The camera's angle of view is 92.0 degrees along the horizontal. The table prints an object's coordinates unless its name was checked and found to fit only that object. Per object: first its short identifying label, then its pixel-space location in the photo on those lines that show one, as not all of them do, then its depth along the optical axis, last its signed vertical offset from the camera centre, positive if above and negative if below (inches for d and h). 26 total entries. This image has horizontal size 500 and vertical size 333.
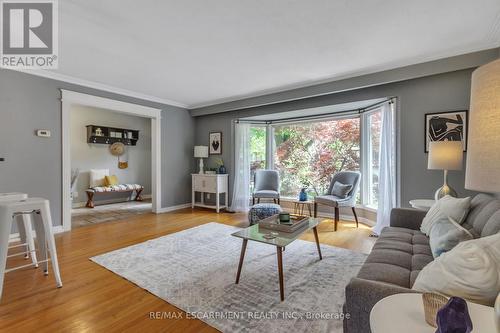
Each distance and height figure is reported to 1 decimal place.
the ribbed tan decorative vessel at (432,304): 29.6 -18.0
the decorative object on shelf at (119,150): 258.2 +17.8
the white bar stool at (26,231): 94.5 -25.1
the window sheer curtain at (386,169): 133.7 -2.2
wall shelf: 237.5 +33.0
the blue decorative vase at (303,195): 160.9 -19.7
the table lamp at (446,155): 93.4 +3.7
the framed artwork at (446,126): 112.2 +18.5
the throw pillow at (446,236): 57.2 -17.8
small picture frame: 216.4 +21.1
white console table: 201.2 -16.8
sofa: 40.9 -25.0
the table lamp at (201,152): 215.0 +12.6
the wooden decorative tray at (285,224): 90.0 -22.7
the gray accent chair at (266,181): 194.0 -12.4
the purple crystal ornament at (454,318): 23.4 -15.2
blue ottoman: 143.2 -27.3
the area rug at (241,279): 65.9 -40.5
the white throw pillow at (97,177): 237.6 -10.2
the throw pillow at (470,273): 33.9 -16.1
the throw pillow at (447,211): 71.2 -14.3
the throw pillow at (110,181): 243.1 -14.4
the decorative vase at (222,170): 209.5 -3.5
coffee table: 74.5 -24.7
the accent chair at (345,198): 149.9 -20.8
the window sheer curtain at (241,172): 202.8 -5.6
